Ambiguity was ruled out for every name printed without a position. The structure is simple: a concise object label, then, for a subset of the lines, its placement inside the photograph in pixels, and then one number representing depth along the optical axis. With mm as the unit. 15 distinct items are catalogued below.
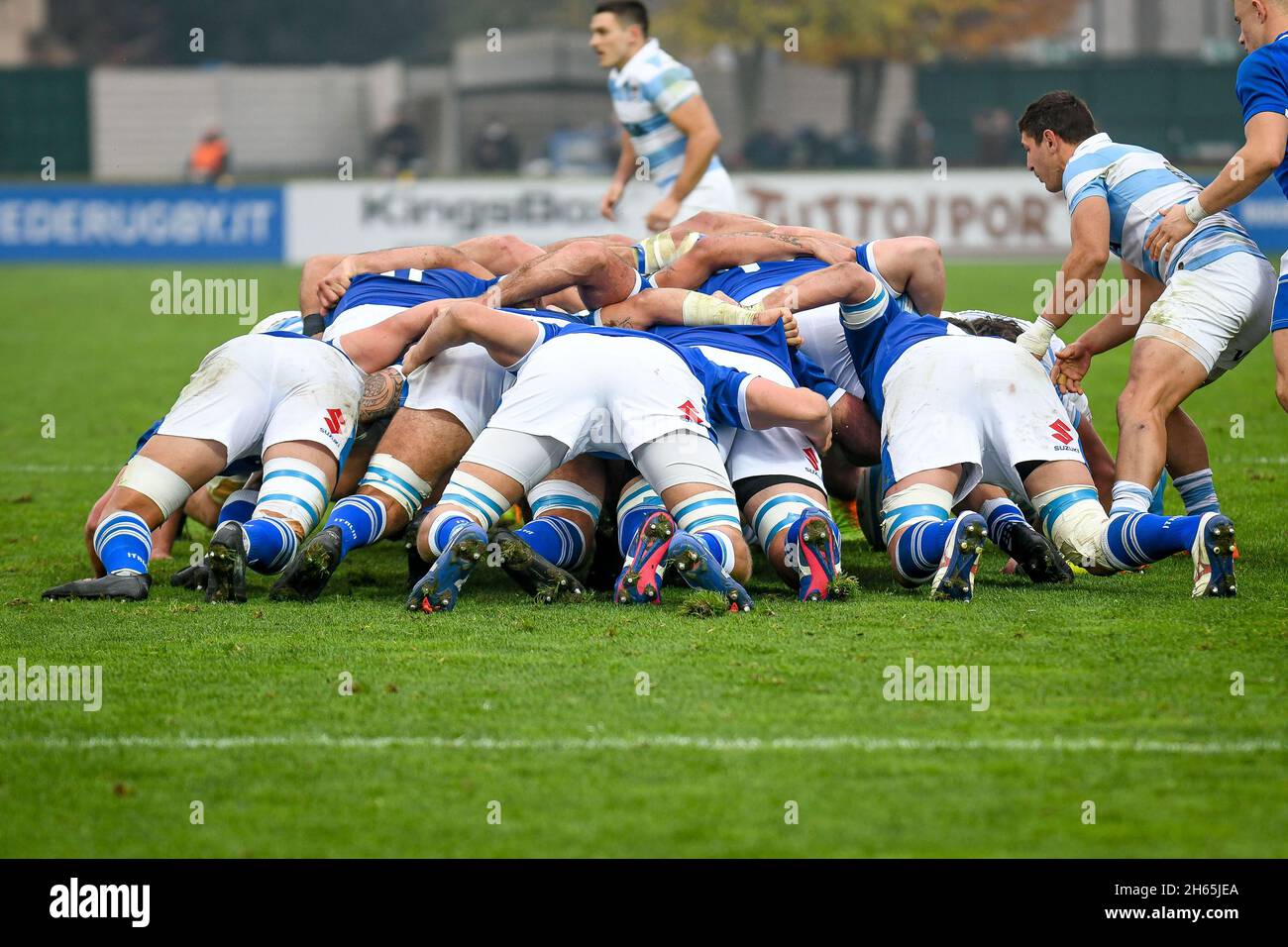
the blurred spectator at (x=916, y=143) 30438
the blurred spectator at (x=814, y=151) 30453
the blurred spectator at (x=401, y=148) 33000
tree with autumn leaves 37312
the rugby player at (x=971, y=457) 5914
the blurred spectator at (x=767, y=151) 30828
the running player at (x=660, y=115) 10562
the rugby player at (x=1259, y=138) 6172
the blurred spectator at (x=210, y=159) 31891
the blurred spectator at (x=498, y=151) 34250
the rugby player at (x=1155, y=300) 6414
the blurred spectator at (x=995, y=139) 29766
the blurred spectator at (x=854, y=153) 30625
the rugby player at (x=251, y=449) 6086
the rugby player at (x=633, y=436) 5883
